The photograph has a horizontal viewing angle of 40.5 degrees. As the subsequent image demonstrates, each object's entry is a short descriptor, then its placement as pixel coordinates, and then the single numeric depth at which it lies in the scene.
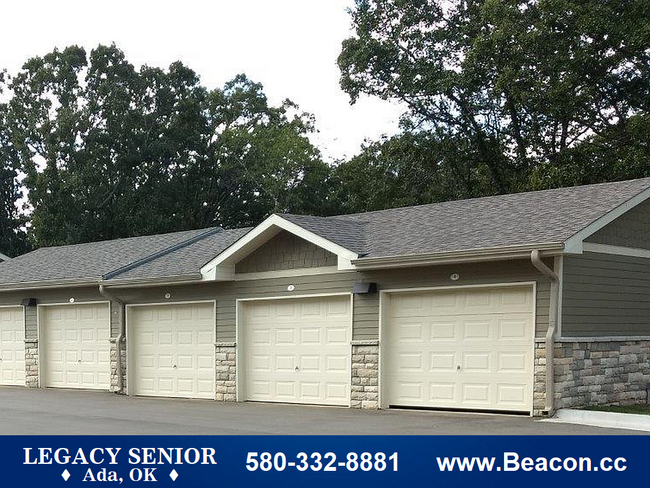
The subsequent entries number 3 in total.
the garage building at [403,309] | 13.48
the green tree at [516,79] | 25.05
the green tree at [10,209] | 46.44
